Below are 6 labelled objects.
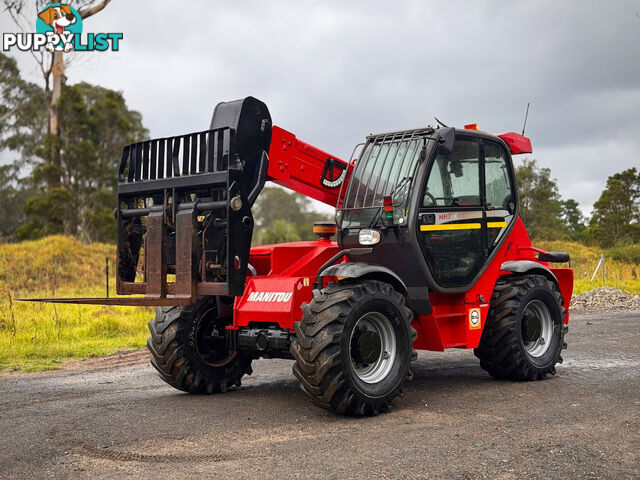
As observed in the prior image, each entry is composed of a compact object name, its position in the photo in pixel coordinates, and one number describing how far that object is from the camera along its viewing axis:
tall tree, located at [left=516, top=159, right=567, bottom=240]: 38.53
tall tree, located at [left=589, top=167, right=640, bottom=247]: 39.66
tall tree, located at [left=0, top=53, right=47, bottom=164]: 40.57
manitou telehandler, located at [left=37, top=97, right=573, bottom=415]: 6.63
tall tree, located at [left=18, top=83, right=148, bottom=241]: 36.25
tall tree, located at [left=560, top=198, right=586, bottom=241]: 41.26
